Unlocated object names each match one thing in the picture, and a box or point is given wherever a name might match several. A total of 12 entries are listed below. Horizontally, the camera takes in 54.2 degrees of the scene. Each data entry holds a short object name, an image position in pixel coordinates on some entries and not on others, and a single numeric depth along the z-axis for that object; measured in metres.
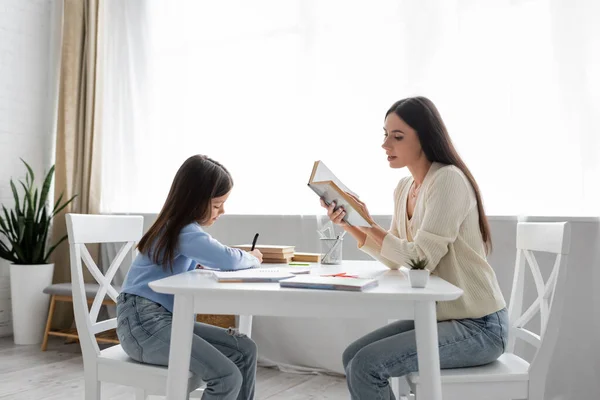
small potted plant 1.26
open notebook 1.34
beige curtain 3.80
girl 1.50
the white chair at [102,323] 1.46
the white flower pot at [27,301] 3.56
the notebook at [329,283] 1.20
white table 1.19
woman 1.40
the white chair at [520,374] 1.37
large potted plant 3.56
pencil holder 1.89
